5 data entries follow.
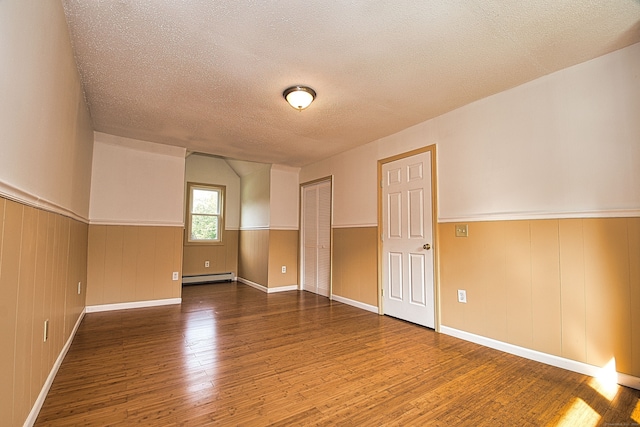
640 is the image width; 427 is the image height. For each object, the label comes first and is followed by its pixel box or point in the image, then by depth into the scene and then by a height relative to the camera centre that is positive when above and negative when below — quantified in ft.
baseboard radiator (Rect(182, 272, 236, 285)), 19.22 -3.21
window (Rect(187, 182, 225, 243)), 19.48 +1.21
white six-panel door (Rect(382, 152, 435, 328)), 10.66 -0.40
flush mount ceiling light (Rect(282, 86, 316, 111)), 8.46 +3.93
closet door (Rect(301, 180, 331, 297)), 16.08 -0.40
